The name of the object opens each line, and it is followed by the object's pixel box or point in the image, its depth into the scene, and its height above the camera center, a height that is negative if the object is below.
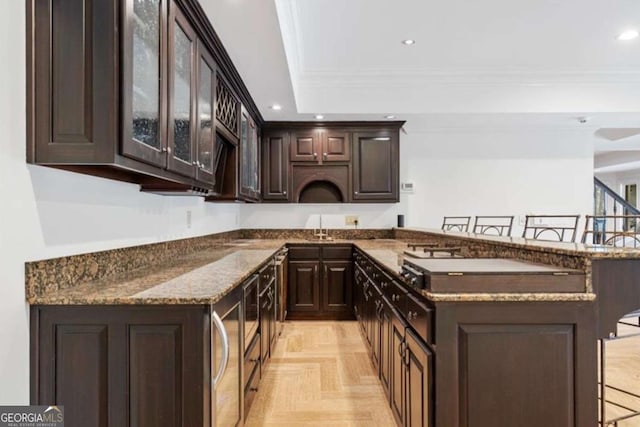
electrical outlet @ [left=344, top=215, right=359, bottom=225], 4.89 -0.05
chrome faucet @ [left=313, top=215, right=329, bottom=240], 4.78 -0.24
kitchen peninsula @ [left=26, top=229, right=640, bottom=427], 1.26 -0.47
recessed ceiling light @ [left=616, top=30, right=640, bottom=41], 3.25 +1.65
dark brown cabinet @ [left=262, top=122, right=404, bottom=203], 4.60 +0.74
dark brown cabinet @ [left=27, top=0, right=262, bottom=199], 1.25 +0.47
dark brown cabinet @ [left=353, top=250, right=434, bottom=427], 1.48 -0.70
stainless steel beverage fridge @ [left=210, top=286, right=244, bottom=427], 1.35 -0.62
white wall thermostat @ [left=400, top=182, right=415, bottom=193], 5.18 +0.40
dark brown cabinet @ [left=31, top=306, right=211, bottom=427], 1.26 -0.53
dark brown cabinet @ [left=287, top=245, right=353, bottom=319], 4.16 -0.77
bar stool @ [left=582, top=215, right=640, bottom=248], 5.62 -0.20
